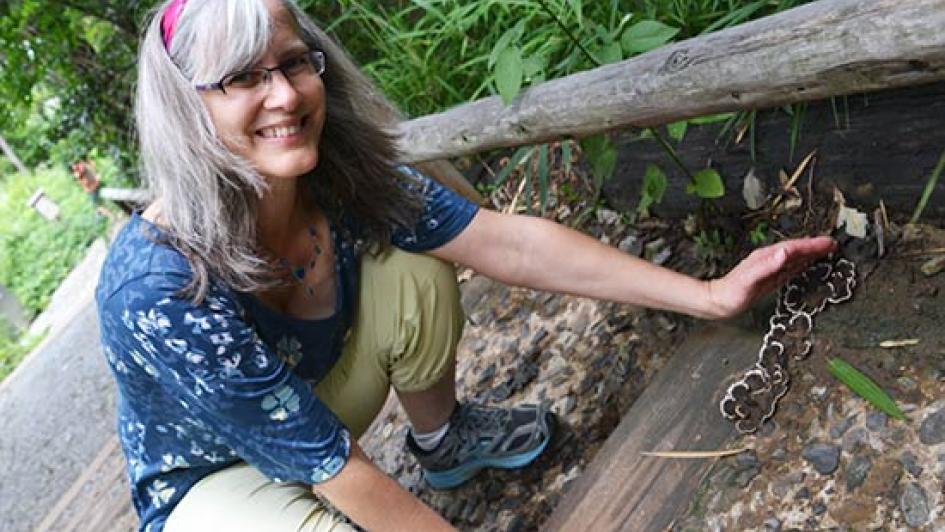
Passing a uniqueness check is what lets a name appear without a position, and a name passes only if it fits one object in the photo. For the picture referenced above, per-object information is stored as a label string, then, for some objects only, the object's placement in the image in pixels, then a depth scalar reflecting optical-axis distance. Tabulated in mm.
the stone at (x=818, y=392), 1662
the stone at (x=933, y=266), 1719
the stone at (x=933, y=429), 1461
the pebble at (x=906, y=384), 1569
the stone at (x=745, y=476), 1620
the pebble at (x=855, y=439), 1538
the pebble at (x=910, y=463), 1438
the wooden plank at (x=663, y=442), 1720
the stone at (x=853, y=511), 1441
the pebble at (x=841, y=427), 1578
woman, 1470
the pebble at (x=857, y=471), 1489
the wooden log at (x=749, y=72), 1170
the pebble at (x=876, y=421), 1540
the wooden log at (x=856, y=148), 1737
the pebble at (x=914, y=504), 1377
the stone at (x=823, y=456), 1539
